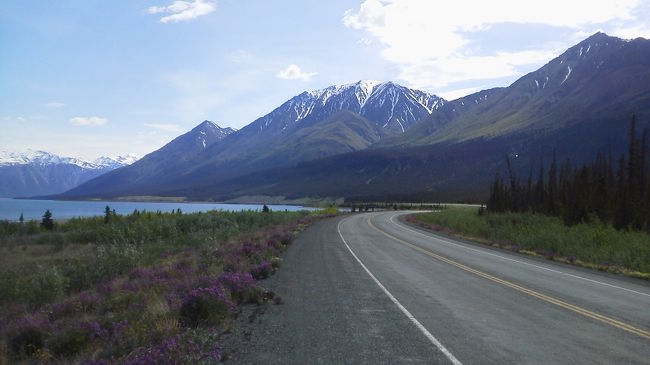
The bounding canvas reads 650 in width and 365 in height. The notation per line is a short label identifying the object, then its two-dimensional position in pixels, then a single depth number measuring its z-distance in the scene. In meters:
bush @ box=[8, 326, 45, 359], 8.13
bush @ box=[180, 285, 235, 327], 8.80
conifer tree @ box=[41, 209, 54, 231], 45.47
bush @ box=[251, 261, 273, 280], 14.50
